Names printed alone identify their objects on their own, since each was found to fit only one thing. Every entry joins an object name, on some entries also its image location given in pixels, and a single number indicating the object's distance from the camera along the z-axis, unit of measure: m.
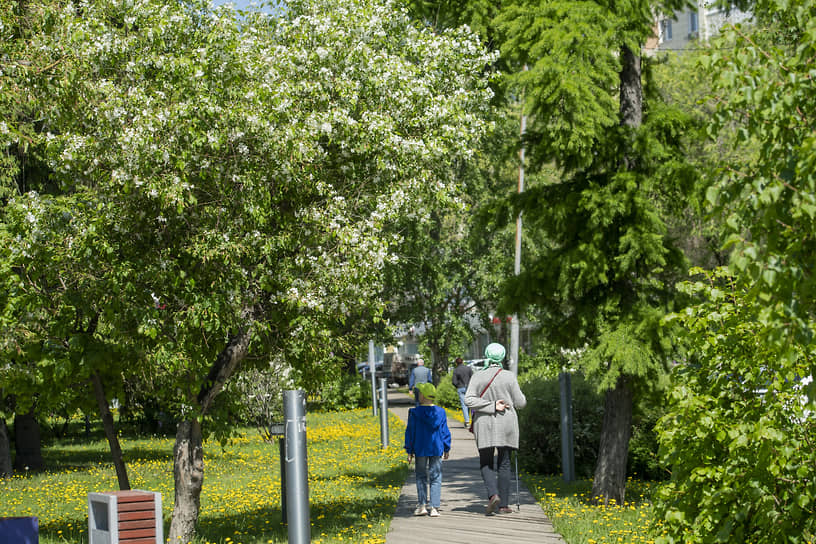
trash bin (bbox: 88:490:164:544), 11.50
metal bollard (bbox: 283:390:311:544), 11.48
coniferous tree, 18.16
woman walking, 18.73
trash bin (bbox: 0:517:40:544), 11.67
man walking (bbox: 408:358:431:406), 47.34
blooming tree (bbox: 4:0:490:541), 14.98
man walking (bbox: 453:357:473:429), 40.03
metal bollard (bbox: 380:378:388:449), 35.25
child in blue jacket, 19.11
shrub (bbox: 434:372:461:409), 57.38
